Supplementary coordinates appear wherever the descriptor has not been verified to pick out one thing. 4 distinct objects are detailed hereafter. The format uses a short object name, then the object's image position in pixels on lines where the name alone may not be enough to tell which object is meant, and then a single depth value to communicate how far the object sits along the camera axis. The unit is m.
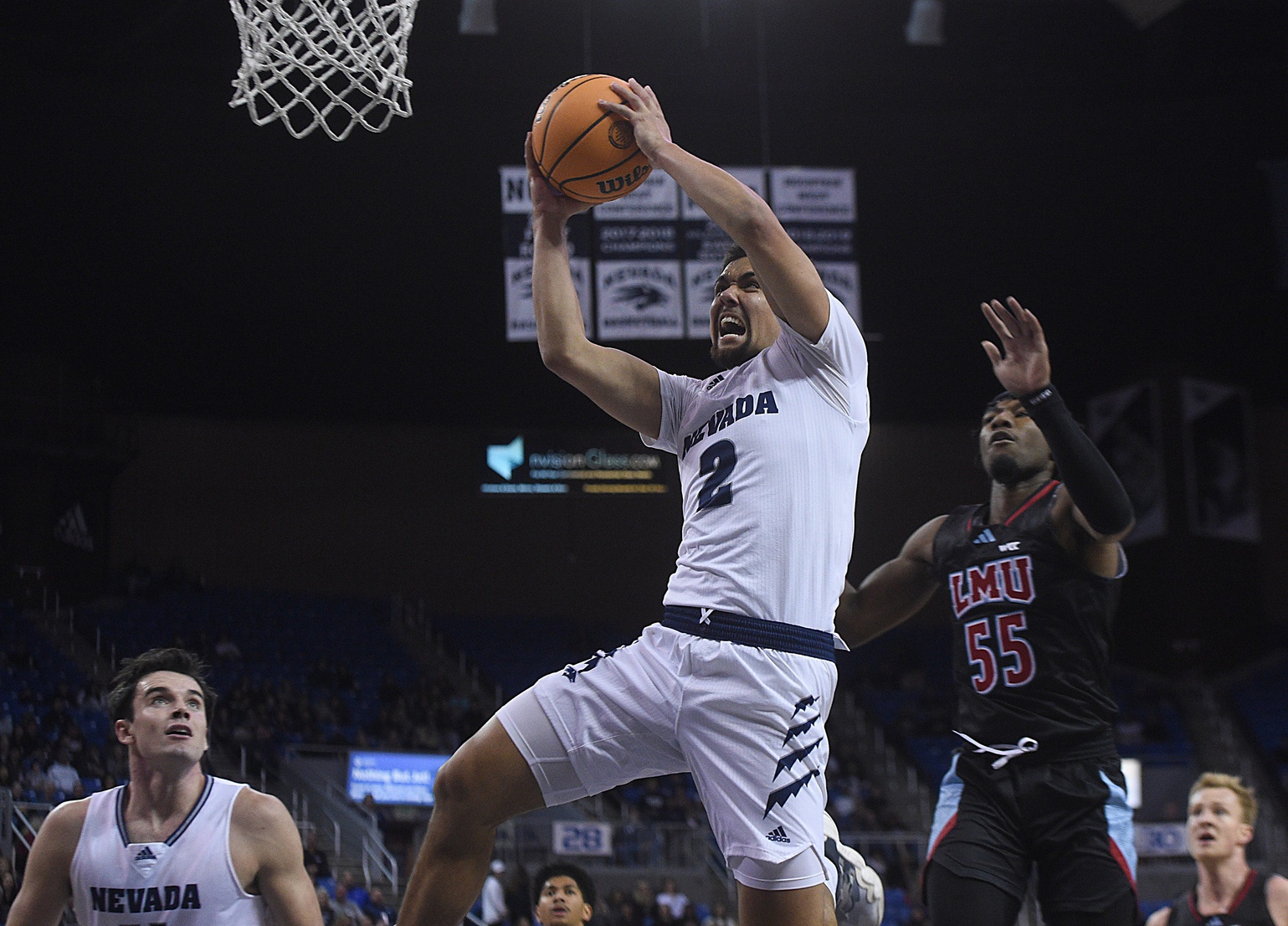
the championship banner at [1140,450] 20.61
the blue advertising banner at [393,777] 16.67
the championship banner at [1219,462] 20.66
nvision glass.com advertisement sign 21.69
